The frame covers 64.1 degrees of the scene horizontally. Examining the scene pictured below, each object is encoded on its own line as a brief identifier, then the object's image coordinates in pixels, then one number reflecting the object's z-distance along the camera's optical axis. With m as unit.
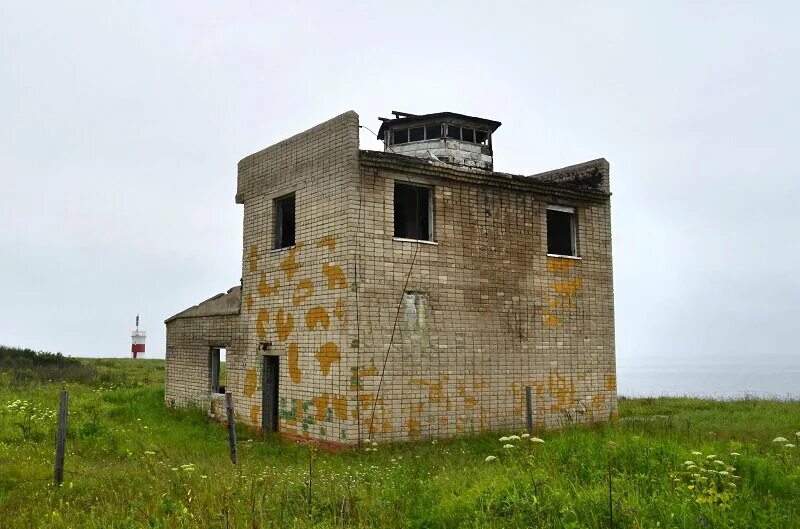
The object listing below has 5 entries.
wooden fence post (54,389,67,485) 8.04
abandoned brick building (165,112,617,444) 11.34
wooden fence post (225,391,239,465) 8.71
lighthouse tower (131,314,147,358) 47.81
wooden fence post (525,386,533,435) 10.96
